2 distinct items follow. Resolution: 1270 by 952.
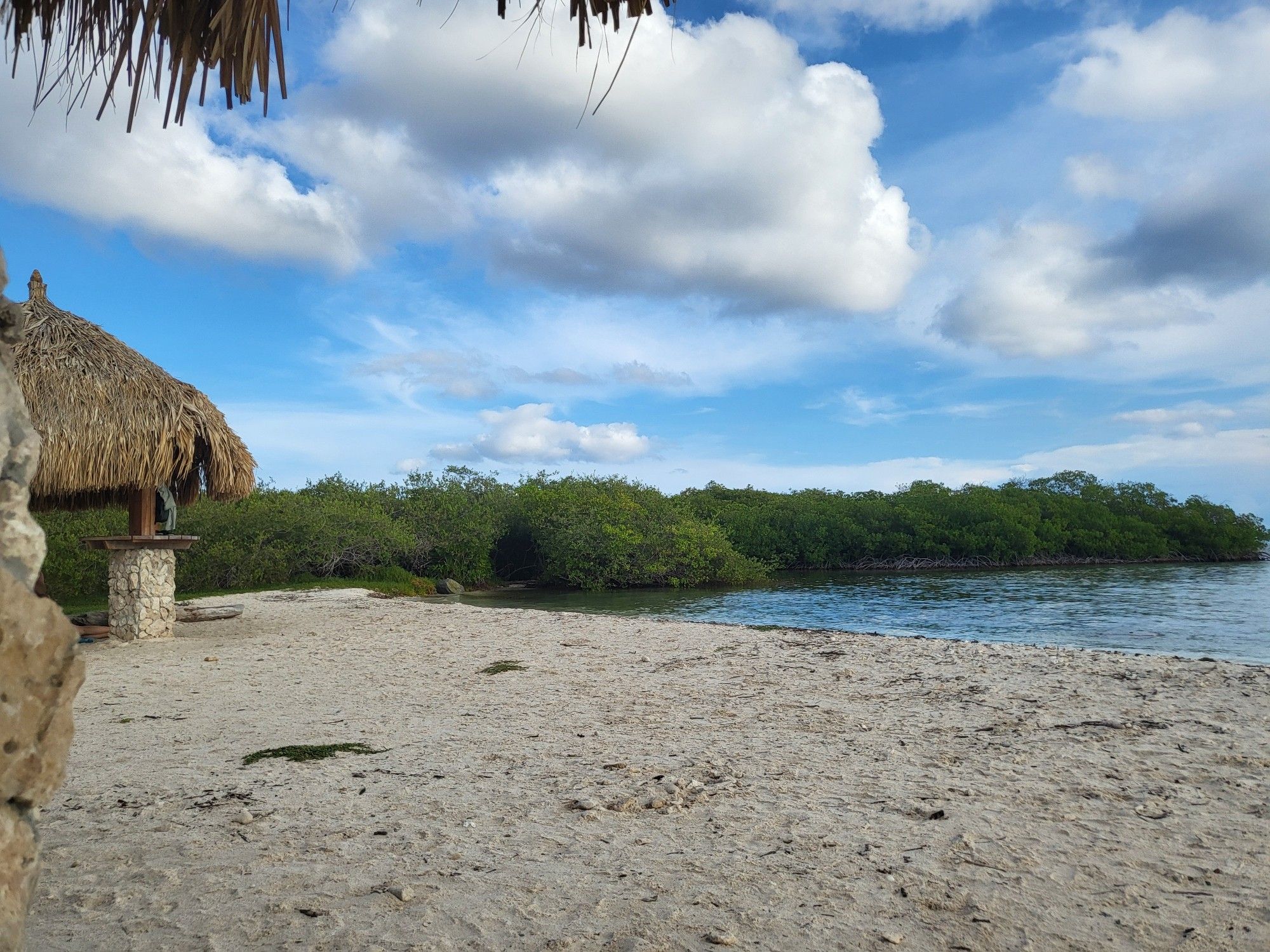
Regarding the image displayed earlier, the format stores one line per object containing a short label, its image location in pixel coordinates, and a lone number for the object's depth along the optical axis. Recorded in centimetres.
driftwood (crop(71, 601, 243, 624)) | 1360
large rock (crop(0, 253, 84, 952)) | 154
